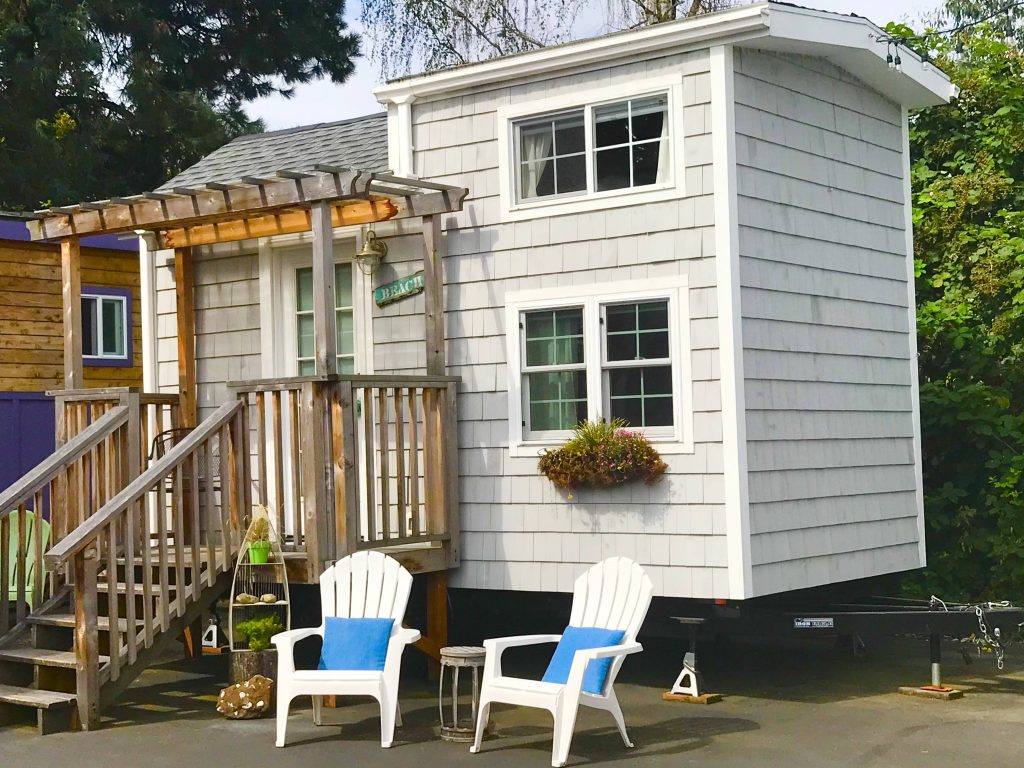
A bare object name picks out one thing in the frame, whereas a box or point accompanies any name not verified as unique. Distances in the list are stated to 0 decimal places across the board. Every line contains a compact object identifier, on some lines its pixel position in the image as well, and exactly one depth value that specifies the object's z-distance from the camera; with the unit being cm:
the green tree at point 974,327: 1123
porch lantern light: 963
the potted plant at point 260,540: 834
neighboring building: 1284
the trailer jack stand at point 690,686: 844
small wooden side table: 731
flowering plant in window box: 839
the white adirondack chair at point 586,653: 679
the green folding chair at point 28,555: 977
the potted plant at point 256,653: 819
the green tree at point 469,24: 1791
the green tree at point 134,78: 1886
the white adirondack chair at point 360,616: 728
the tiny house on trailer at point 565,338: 830
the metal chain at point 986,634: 806
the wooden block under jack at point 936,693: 841
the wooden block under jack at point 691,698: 845
